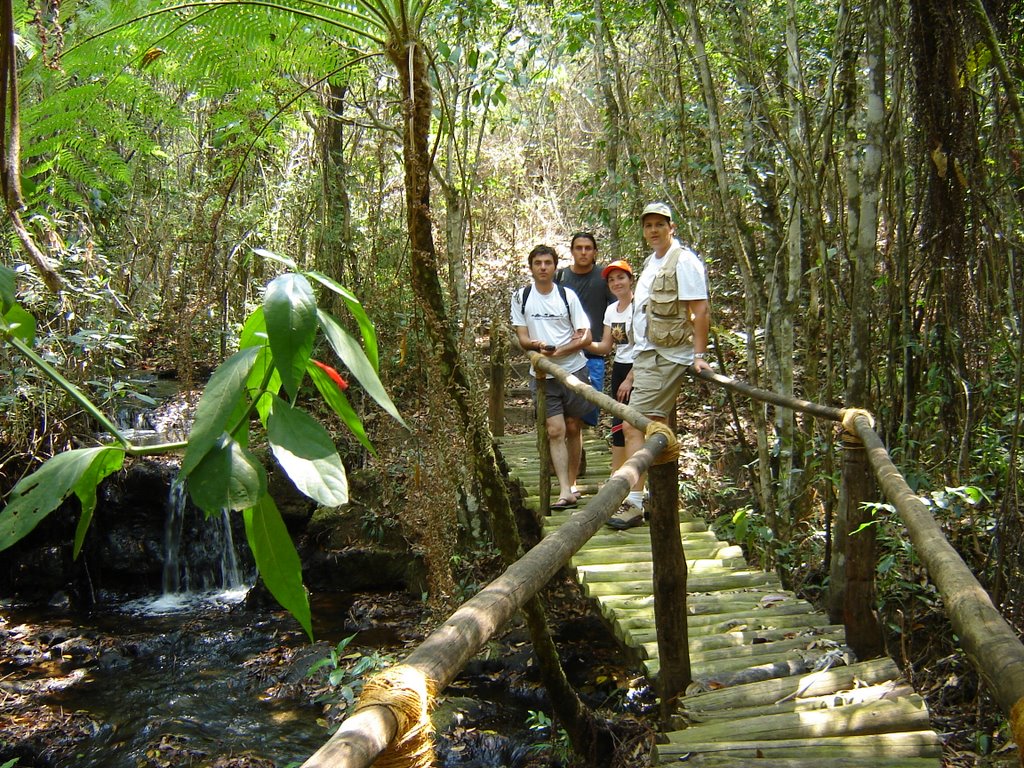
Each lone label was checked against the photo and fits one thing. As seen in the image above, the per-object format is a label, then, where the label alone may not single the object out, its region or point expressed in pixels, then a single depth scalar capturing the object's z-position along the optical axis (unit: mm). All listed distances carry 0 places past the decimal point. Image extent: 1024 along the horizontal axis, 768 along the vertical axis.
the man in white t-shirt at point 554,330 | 5523
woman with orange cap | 5594
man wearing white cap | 4633
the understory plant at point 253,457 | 854
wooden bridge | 1222
